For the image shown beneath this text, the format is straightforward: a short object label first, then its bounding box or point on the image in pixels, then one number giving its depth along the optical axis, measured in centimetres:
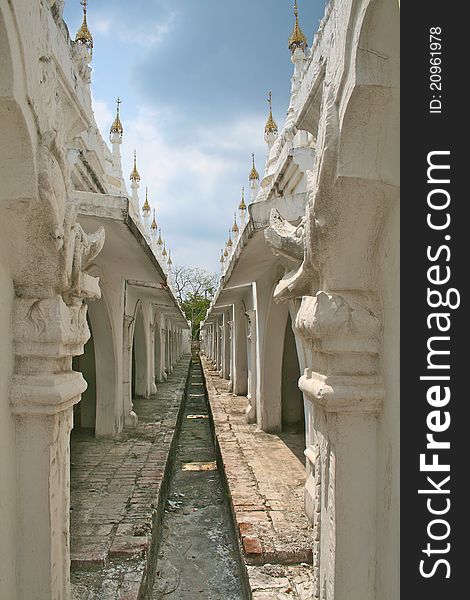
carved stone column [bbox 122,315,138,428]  964
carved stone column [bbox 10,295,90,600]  290
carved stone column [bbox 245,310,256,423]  988
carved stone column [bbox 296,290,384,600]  282
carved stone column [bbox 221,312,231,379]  1908
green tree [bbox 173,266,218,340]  4694
